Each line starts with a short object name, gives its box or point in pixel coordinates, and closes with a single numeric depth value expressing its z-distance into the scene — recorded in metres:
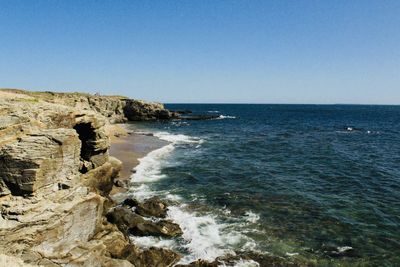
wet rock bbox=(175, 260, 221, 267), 17.48
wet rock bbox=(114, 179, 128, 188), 30.16
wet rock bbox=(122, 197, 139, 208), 24.72
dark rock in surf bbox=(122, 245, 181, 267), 17.29
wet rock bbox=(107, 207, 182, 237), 21.00
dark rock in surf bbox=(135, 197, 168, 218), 23.75
